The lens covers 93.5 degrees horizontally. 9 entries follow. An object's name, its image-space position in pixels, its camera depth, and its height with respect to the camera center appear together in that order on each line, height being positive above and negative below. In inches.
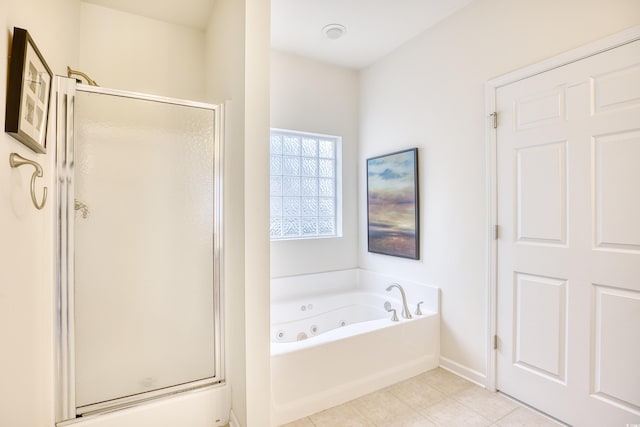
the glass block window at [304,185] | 117.5 +11.1
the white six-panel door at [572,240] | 59.9 -6.4
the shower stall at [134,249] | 60.3 -8.1
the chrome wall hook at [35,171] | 40.9 +6.5
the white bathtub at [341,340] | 72.1 -37.7
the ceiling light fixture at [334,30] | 99.0 +61.0
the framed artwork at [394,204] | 106.9 +2.9
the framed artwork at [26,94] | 38.7 +16.8
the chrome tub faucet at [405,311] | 92.5 -30.7
